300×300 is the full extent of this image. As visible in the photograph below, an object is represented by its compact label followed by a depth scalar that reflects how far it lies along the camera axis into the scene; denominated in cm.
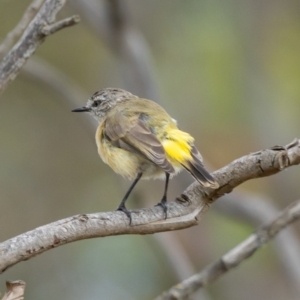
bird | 700
